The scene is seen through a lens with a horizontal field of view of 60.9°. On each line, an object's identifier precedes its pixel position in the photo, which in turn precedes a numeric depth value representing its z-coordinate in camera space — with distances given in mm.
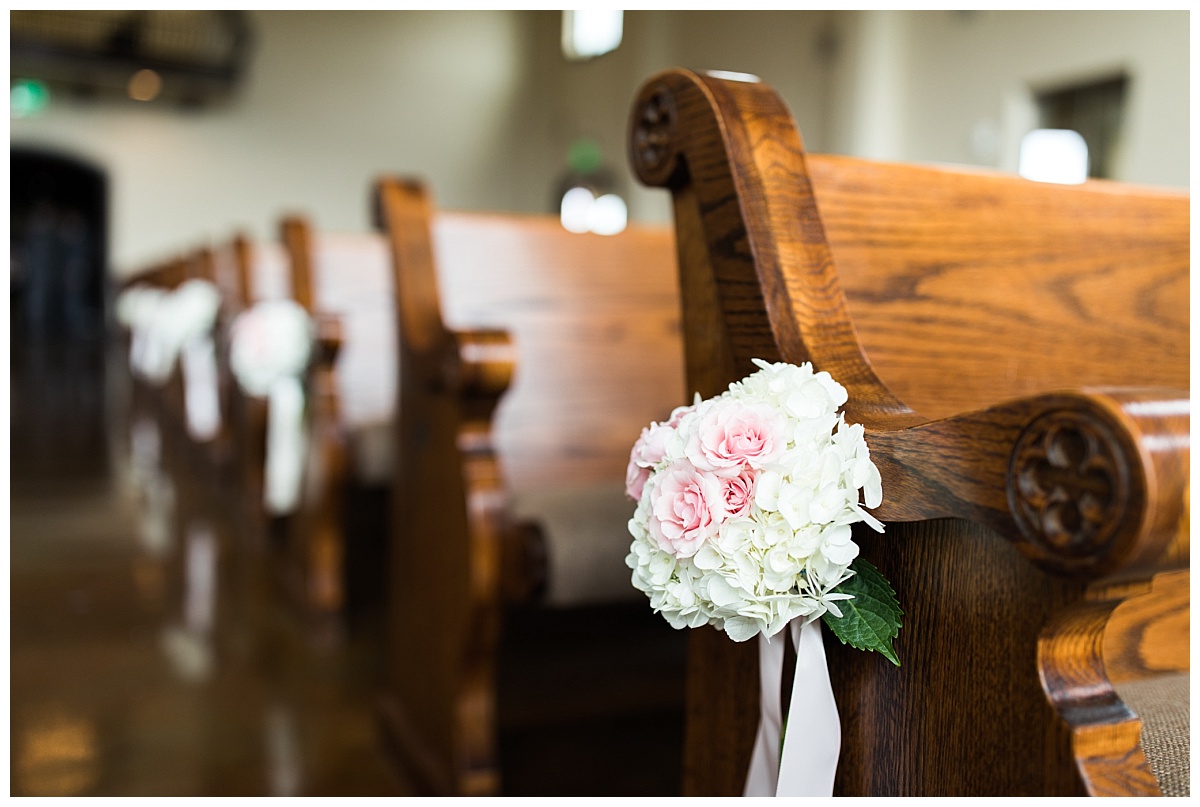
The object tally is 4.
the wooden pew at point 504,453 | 1532
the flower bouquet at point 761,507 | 676
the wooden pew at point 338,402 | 2469
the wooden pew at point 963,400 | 539
